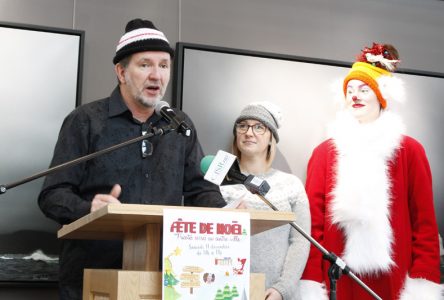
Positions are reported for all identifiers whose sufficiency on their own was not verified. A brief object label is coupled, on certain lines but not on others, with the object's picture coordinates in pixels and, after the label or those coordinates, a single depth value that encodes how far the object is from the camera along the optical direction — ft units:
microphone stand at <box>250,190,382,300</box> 7.59
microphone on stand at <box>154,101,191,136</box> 7.38
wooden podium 5.94
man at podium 8.43
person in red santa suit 10.53
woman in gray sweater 10.00
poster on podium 5.90
